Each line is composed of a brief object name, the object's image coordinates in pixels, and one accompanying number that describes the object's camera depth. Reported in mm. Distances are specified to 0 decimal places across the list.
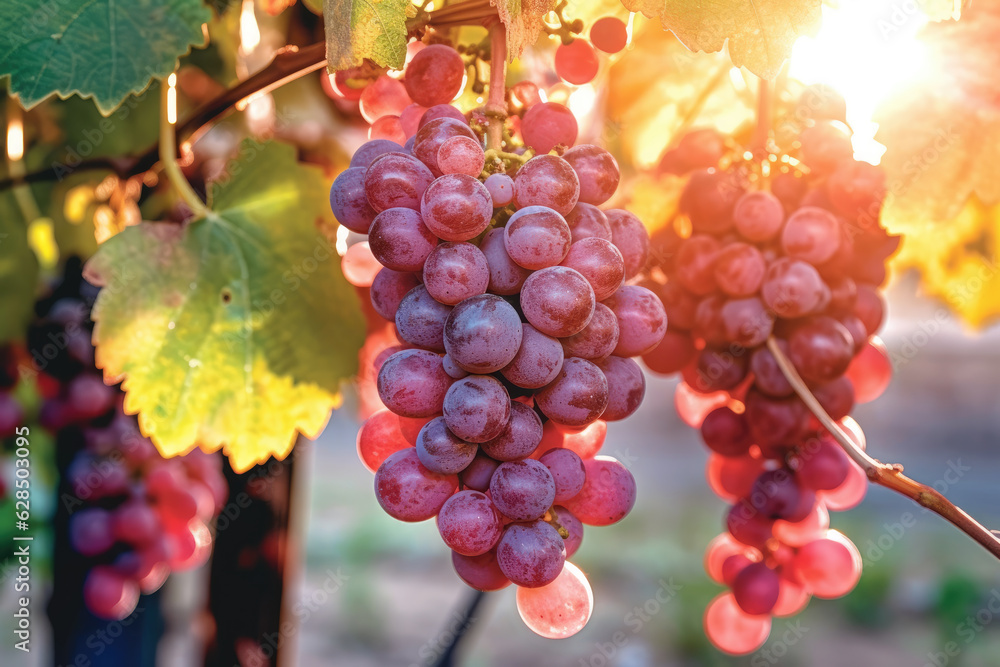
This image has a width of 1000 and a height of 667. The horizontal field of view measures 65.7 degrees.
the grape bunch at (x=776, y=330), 605
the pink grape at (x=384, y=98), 592
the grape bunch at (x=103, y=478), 877
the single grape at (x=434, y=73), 499
